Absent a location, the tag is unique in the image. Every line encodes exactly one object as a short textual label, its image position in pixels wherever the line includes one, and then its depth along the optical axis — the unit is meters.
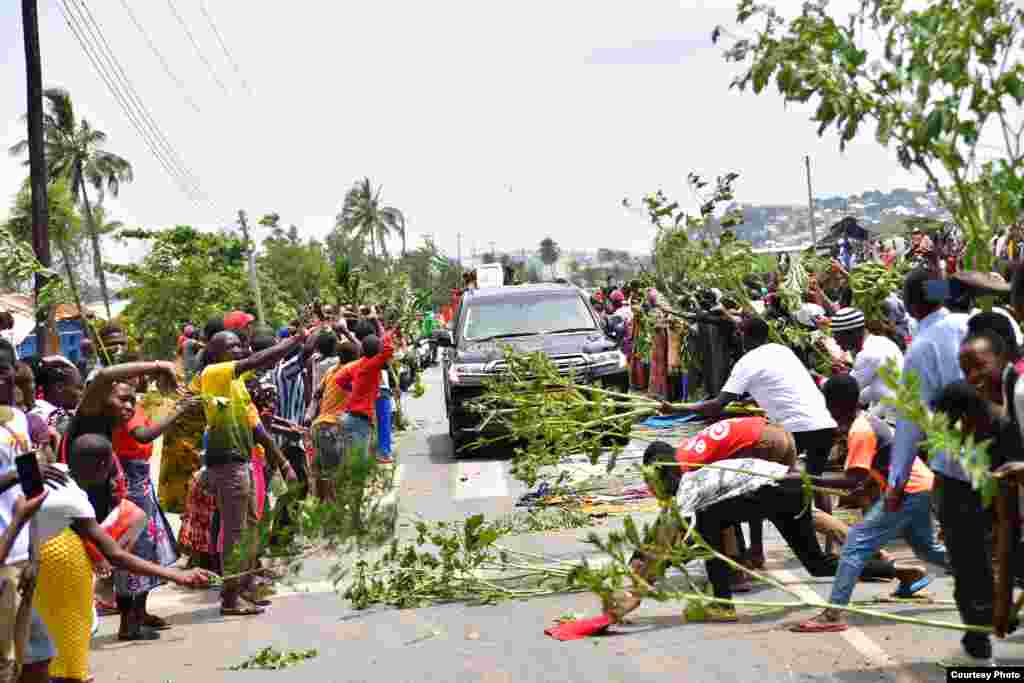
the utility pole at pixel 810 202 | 76.31
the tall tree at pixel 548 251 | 128.38
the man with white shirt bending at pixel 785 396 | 9.58
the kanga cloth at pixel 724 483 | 8.24
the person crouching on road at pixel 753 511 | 8.20
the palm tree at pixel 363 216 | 115.81
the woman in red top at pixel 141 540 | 9.12
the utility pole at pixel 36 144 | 20.58
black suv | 18.03
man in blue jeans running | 7.48
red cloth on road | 8.23
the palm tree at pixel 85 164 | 67.88
